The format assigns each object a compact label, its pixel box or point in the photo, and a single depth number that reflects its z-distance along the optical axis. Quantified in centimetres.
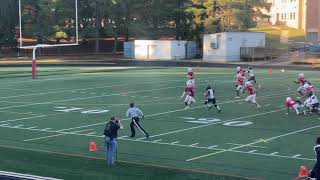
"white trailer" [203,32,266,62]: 7119
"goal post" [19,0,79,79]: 4720
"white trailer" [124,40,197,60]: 7706
